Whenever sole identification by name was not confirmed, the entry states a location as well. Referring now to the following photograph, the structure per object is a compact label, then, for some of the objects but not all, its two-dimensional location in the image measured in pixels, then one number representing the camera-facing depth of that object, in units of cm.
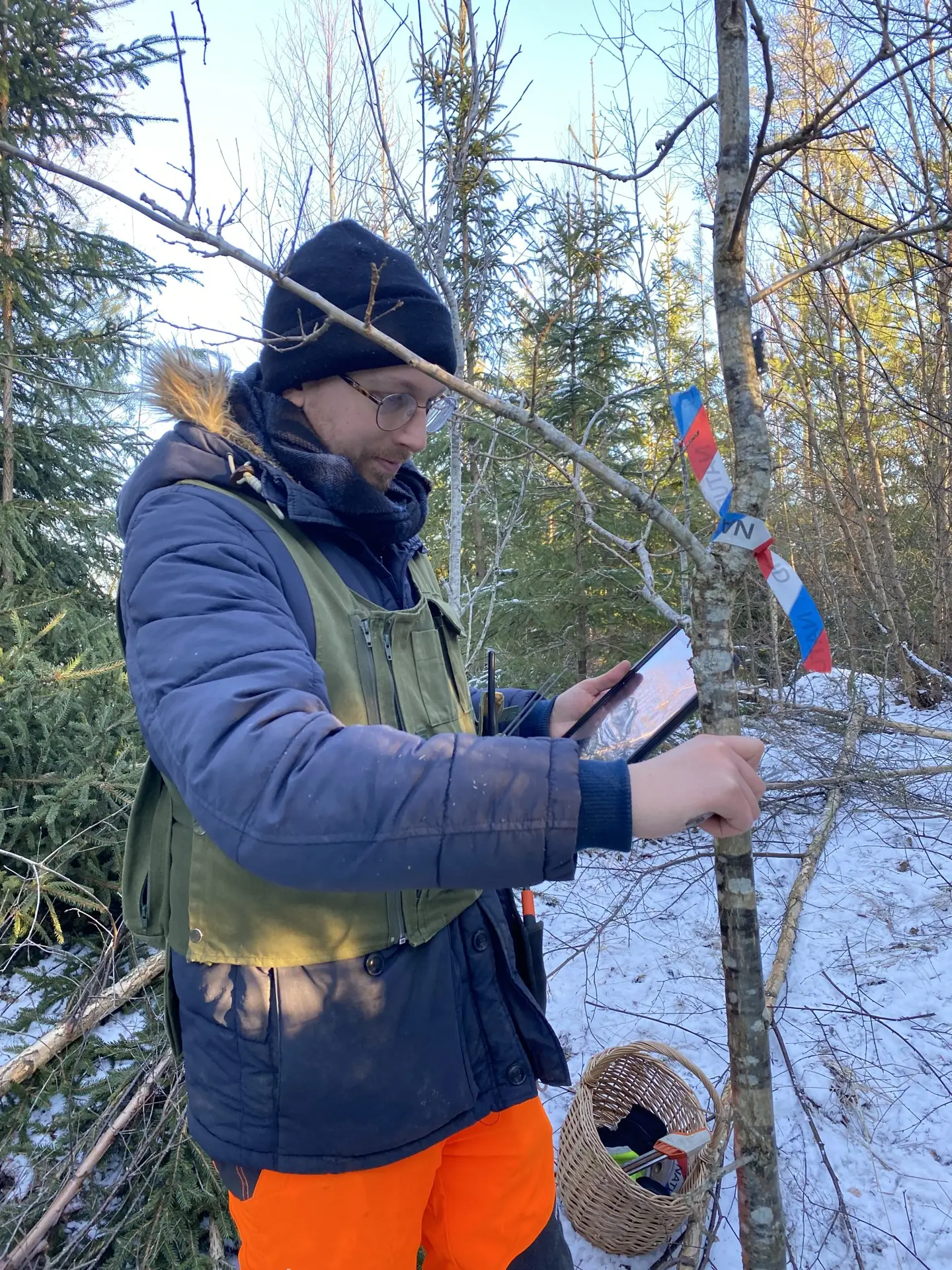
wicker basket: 220
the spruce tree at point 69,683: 227
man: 83
